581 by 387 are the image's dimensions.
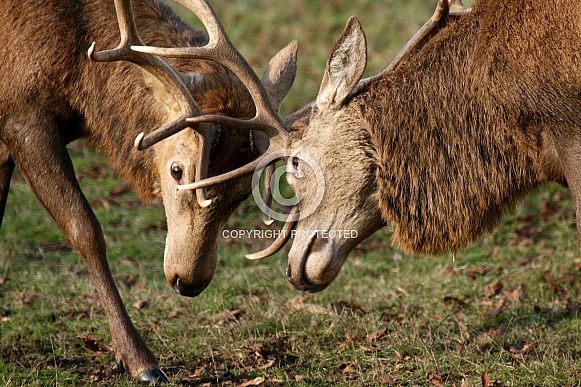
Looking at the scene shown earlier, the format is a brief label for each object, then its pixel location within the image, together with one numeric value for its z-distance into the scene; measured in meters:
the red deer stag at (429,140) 8.79
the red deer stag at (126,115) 10.34
